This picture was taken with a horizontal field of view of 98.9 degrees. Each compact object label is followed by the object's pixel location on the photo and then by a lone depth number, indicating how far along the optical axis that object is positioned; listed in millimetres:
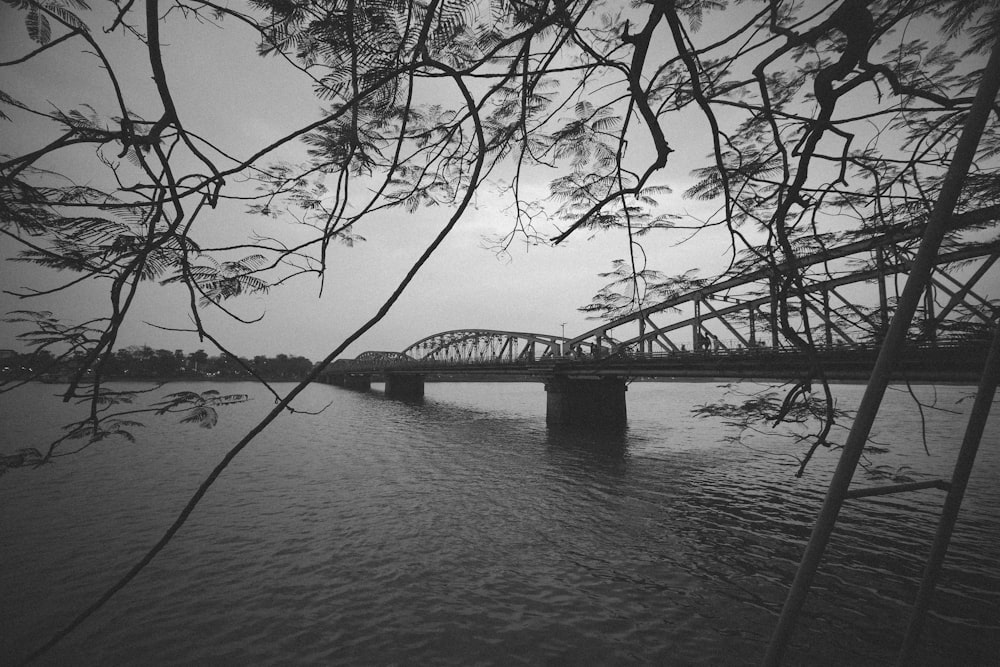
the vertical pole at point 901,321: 889
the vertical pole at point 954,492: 1016
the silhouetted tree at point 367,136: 1564
